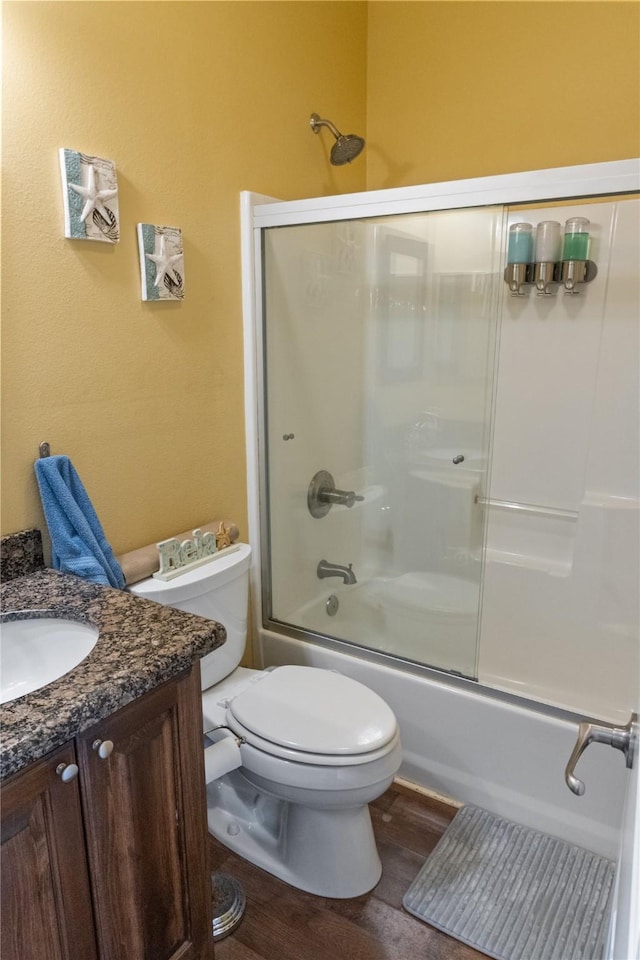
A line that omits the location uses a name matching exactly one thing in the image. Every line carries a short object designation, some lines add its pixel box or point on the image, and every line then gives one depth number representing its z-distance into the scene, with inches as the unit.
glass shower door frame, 61.5
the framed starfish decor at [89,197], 56.4
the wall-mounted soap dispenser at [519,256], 83.0
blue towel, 56.9
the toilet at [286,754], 59.9
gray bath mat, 60.1
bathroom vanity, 36.0
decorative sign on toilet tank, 66.7
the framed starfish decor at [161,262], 65.1
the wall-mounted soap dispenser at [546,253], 83.4
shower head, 83.7
